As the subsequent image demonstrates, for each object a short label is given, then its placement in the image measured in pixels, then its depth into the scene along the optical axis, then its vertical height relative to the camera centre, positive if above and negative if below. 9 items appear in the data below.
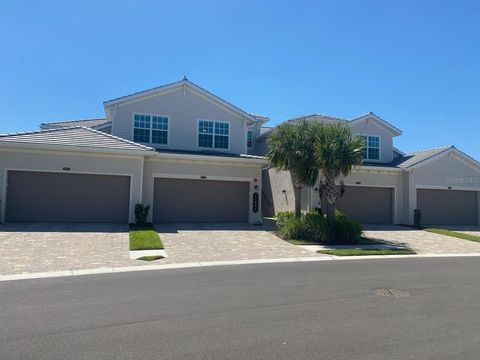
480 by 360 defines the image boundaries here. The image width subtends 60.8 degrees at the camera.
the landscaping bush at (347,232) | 17.14 -1.01
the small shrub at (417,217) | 23.72 -0.44
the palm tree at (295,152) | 17.94 +2.42
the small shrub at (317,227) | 17.06 -0.83
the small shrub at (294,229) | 17.44 -0.95
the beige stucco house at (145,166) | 18.22 +1.77
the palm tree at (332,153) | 17.02 +2.30
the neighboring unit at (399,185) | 24.09 +1.45
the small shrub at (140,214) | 18.66 -0.51
